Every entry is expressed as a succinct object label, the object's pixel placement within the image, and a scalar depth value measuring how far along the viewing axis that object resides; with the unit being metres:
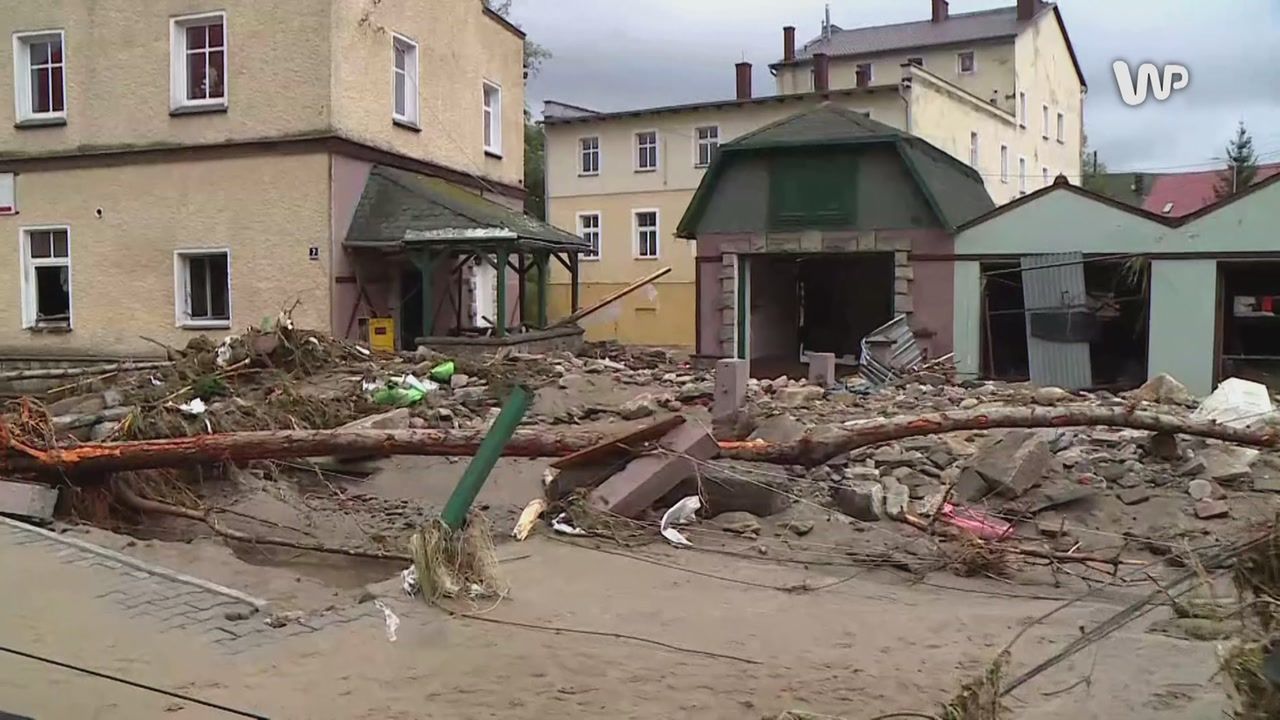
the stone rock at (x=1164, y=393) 13.12
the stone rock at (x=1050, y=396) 13.42
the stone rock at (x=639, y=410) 12.06
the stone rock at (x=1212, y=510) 8.43
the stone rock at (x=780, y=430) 9.50
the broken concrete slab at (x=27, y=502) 7.79
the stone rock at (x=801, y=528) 8.16
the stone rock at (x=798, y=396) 13.43
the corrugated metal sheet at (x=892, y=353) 17.25
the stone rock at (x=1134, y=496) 8.85
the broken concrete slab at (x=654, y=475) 8.09
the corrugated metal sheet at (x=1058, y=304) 17.45
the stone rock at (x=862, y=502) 8.42
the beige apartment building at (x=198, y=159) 18.16
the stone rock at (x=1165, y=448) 9.80
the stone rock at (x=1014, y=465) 8.80
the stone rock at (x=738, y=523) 8.21
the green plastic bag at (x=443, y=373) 14.31
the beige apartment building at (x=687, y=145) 31.34
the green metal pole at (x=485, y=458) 6.50
